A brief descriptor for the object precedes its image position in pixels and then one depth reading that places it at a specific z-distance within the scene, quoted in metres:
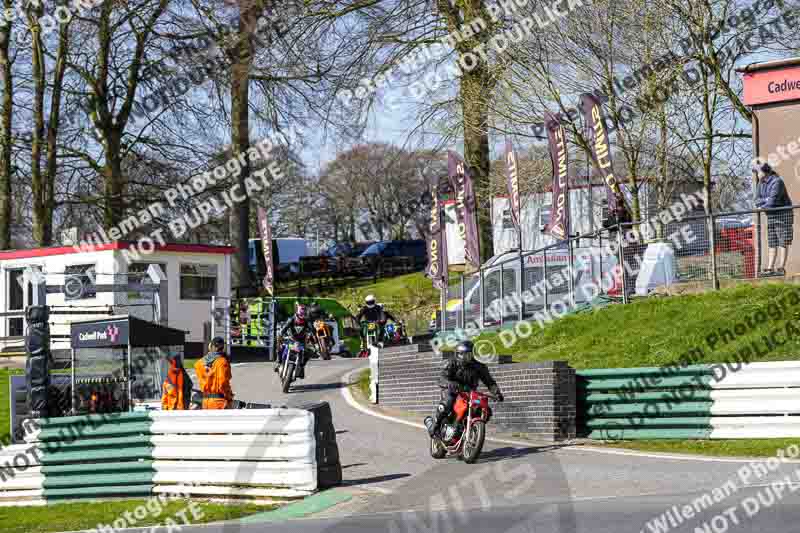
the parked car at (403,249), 58.47
